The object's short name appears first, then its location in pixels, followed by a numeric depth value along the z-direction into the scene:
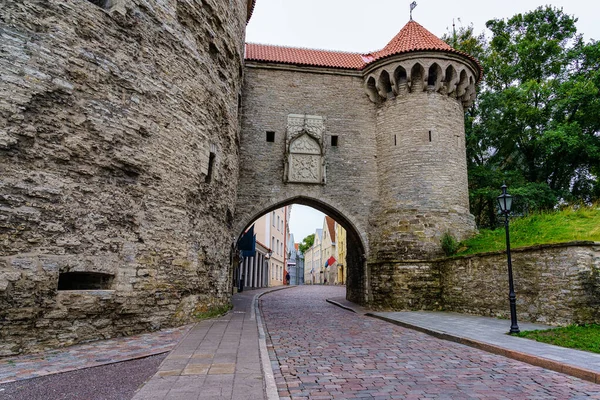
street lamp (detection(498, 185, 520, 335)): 7.95
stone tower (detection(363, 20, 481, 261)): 14.36
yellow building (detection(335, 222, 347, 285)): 45.56
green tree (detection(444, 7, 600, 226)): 17.95
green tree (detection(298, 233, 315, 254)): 79.94
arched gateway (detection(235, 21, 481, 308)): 14.39
